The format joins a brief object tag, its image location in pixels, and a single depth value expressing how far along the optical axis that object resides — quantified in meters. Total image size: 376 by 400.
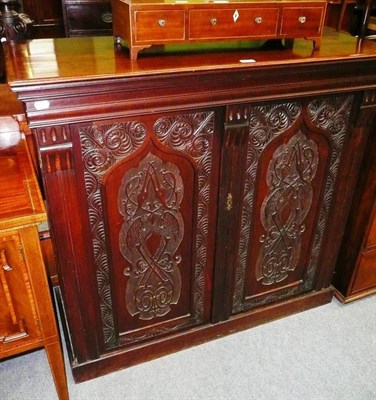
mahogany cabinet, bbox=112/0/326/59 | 0.97
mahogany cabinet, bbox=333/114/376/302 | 1.45
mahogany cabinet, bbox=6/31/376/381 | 0.98
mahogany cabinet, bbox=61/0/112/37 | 2.54
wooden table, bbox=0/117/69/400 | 0.96
